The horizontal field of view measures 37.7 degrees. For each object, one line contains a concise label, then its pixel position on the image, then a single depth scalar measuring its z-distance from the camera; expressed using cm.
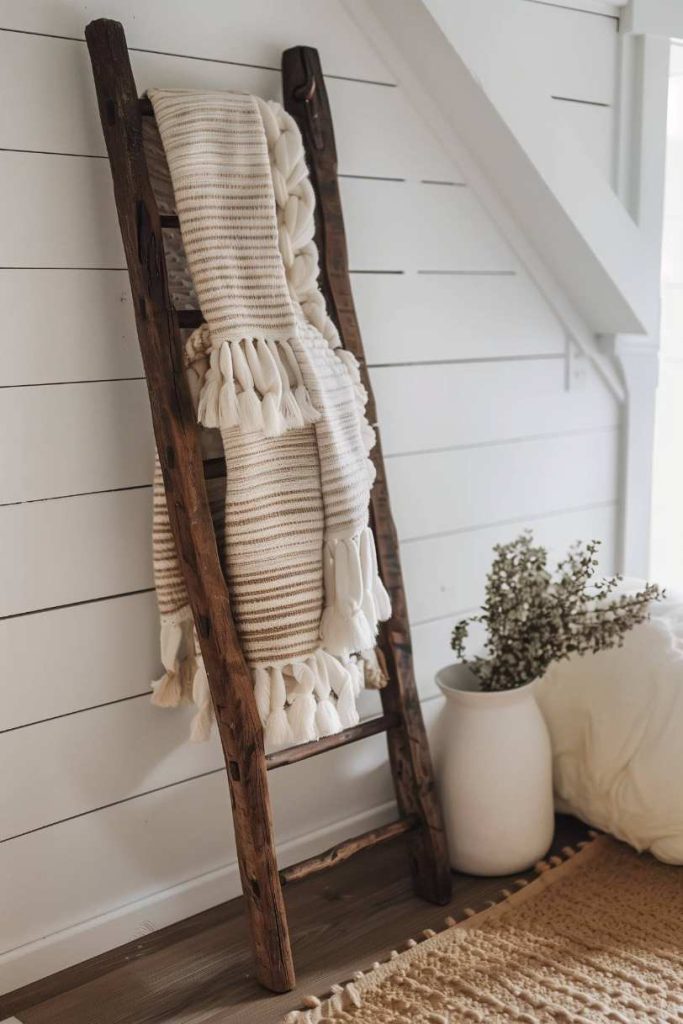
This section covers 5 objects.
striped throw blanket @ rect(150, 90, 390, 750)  140
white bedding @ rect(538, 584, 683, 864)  168
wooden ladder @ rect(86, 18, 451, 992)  139
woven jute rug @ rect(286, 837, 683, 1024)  137
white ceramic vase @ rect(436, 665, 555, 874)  170
